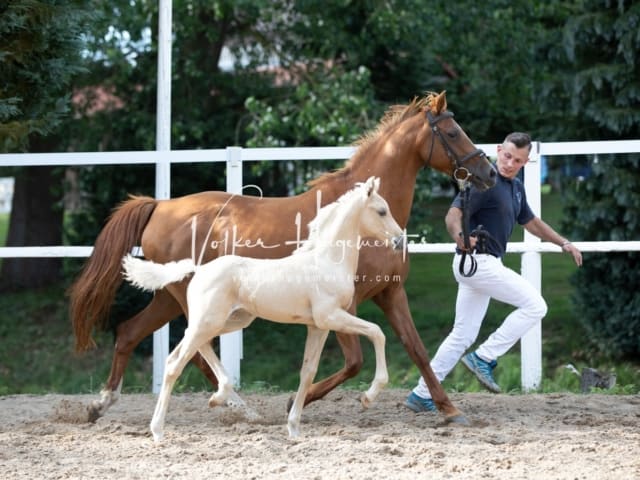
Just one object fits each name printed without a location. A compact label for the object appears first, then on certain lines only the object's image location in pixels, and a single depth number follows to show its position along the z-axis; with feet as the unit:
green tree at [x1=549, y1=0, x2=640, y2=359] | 64.75
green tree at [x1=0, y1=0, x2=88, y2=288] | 47.06
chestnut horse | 39.29
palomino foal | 34.22
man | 39.63
